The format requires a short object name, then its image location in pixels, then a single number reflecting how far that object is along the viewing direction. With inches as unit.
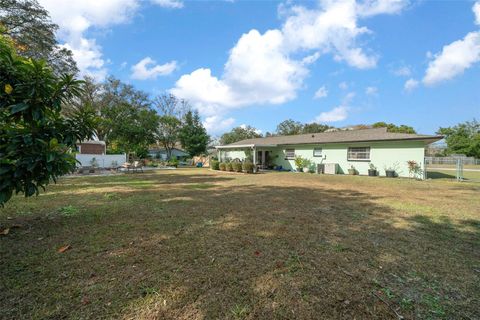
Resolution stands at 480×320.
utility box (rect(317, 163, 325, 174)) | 671.9
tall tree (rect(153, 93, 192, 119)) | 1483.8
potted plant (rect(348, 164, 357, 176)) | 615.2
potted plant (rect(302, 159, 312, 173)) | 711.1
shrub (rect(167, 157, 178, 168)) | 1004.4
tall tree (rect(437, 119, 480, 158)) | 1363.2
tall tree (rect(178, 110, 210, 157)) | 1267.2
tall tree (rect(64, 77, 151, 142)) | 1168.2
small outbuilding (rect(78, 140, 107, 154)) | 859.4
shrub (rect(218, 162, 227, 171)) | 758.5
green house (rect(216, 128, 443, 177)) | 537.6
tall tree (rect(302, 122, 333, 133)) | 1833.3
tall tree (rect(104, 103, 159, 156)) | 1146.0
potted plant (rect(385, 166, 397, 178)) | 550.3
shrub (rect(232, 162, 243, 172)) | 693.3
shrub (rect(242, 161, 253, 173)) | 661.9
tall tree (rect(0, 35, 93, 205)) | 113.7
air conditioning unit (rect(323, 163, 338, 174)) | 646.5
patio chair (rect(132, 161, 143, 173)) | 663.5
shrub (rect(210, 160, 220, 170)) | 804.6
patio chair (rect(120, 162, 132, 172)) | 658.8
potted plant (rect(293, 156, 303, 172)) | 719.6
